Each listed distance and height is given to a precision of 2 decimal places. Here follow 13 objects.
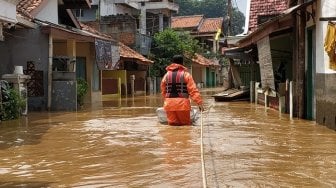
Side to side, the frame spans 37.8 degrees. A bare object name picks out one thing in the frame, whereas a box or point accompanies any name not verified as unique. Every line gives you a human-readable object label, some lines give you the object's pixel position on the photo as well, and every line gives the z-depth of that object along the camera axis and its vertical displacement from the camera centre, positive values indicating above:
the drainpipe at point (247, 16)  21.38 +2.96
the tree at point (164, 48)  36.81 +2.70
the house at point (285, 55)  12.90 +0.93
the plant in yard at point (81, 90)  18.39 -0.20
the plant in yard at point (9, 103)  13.50 -0.49
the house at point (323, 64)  10.38 +0.45
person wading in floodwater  11.03 -0.18
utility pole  30.07 +4.67
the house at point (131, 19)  33.84 +5.16
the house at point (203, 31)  53.44 +5.85
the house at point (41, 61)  16.97 +0.84
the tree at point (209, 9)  78.18 +12.34
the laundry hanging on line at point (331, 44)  10.12 +0.83
